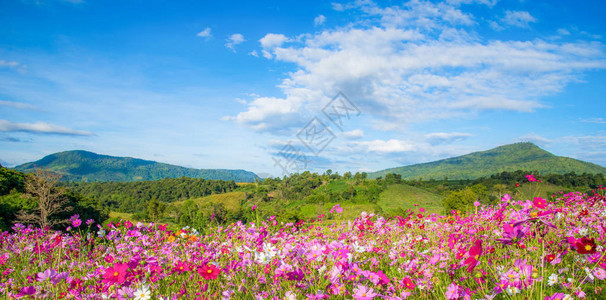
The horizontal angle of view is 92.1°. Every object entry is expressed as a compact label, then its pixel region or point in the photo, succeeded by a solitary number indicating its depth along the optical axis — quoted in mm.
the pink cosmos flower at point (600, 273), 2032
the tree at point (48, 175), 15175
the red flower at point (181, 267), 2584
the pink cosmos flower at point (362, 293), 1909
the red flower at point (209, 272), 1999
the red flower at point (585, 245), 1640
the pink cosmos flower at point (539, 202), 2436
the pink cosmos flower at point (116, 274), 1935
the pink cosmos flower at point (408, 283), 1916
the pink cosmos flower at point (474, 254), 1652
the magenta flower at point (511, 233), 1704
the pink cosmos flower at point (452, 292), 2010
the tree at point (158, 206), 71875
